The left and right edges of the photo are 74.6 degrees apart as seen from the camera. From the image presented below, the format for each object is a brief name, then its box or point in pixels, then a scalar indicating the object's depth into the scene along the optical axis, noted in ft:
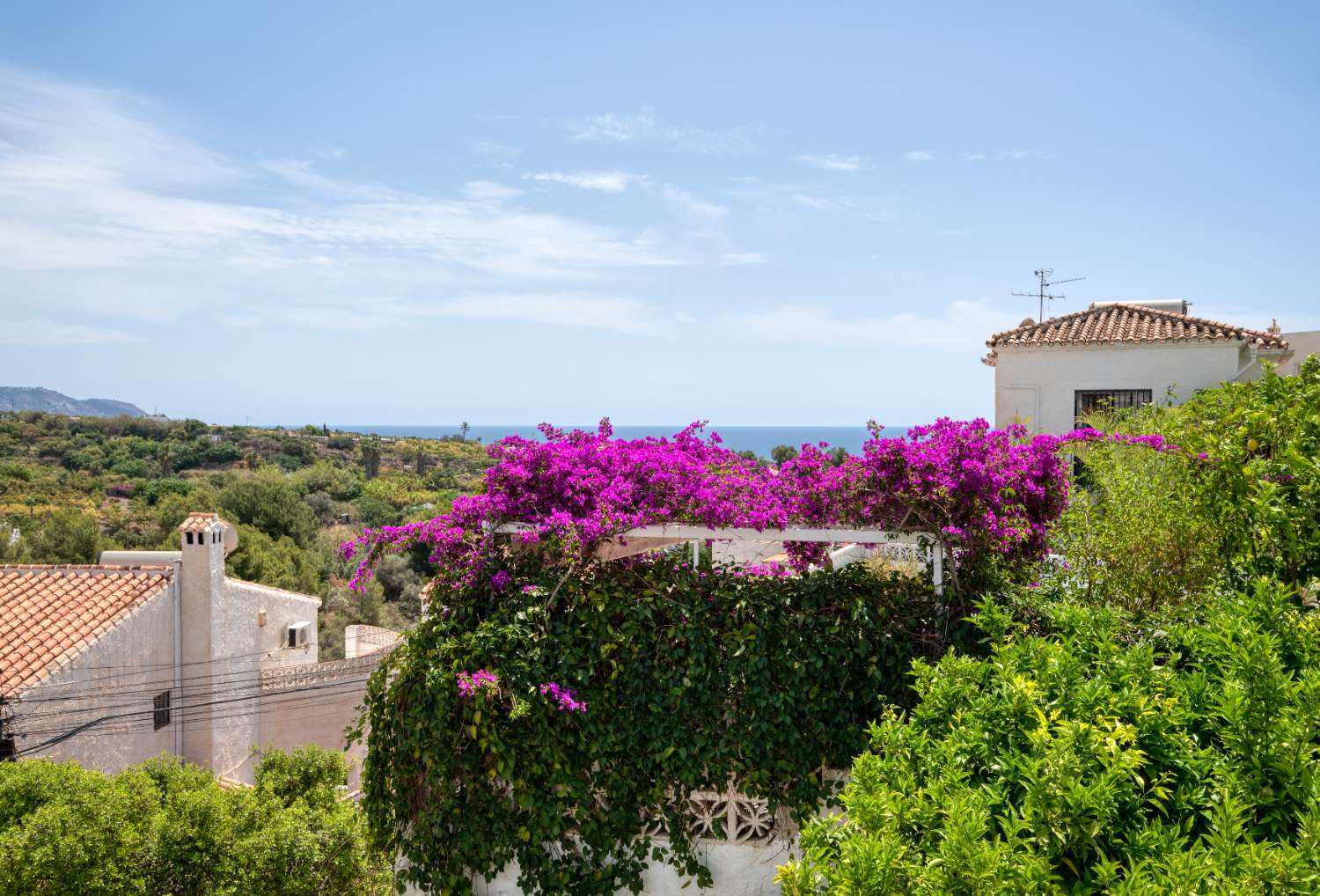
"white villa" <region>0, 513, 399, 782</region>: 40.24
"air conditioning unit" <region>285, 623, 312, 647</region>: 59.41
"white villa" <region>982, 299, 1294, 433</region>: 49.80
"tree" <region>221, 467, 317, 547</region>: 111.55
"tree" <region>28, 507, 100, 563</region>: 84.69
